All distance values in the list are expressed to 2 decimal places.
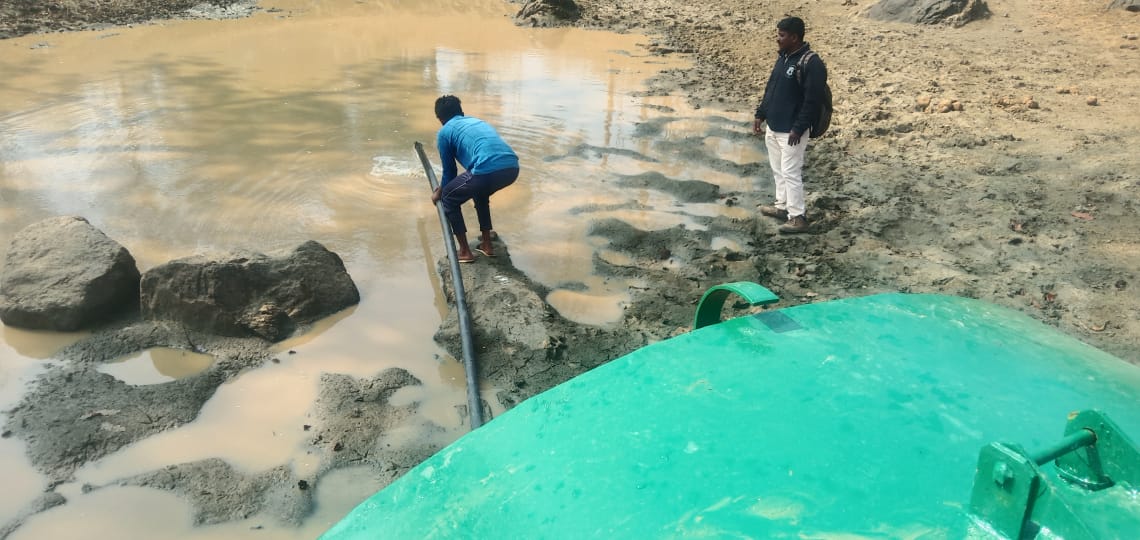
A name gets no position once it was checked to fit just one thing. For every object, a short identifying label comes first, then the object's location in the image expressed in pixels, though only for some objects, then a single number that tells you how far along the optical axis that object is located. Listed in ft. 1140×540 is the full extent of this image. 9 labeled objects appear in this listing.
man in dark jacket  17.61
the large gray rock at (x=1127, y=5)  33.45
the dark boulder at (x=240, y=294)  13.79
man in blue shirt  16.02
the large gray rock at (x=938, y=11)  37.55
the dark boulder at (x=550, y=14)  47.39
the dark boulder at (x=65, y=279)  13.82
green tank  4.49
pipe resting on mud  10.55
